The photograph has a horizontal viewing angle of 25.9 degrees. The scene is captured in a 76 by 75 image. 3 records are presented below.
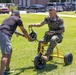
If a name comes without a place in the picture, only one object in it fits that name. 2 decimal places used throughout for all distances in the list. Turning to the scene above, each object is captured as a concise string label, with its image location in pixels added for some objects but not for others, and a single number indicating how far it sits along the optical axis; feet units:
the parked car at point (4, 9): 84.41
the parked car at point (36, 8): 99.36
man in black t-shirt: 11.66
